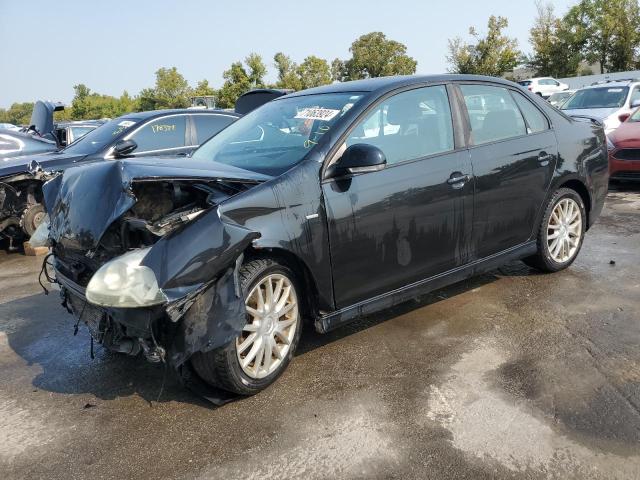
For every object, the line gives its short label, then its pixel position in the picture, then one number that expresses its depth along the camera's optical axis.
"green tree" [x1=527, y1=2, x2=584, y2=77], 44.81
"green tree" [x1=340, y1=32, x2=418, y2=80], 55.25
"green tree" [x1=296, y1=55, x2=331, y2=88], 48.81
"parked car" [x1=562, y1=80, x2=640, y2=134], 11.62
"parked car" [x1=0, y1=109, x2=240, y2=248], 6.93
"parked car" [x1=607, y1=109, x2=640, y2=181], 8.93
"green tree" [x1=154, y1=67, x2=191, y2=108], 54.78
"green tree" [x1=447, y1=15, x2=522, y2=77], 43.03
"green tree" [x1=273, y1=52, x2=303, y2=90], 48.08
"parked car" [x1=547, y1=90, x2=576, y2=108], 20.47
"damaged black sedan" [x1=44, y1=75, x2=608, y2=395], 2.83
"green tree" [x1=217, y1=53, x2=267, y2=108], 45.75
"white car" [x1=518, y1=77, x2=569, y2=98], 33.06
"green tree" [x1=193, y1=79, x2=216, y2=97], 53.26
